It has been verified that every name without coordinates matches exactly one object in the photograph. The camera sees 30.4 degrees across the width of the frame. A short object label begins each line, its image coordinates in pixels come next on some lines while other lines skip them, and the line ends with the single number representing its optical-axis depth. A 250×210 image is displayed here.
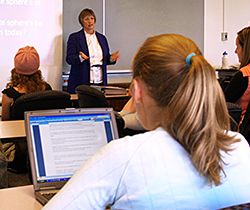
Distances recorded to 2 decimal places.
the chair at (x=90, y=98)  3.26
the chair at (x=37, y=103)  3.15
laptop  1.48
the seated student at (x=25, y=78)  3.61
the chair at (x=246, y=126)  2.95
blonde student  1.02
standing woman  5.53
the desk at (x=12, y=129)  2.51
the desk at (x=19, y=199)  1.41
